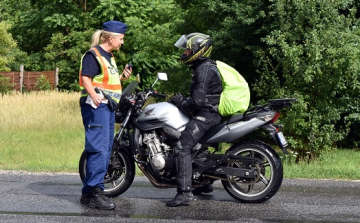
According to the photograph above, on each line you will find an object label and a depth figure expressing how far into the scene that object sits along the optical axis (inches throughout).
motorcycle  585.3
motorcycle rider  585.0
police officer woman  578.6
